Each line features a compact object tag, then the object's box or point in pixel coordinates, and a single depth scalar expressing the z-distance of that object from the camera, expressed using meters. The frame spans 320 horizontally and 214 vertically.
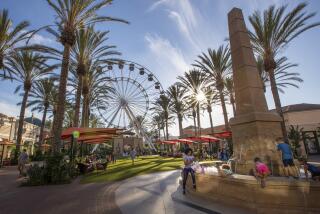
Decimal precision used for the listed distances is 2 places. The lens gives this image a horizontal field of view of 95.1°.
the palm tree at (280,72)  16.49
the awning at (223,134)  13.98
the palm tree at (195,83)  23.81
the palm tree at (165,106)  31.32
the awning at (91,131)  8.90
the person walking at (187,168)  5.14
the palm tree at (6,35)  13.77
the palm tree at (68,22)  9.13
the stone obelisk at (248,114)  5.49
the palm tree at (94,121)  41.92
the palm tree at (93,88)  16.43
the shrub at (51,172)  7.36
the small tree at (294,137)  15.67
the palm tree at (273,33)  12.19
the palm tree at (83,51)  13.40
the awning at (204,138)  15.80
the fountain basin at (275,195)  3.10
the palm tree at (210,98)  24.85
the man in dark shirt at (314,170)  3.89
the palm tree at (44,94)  24.11
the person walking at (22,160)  10.10
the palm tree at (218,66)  18.53
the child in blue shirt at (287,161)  4.67
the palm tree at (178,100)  28.22
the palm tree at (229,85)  23.11
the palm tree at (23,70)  17.08
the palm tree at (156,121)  49.37
